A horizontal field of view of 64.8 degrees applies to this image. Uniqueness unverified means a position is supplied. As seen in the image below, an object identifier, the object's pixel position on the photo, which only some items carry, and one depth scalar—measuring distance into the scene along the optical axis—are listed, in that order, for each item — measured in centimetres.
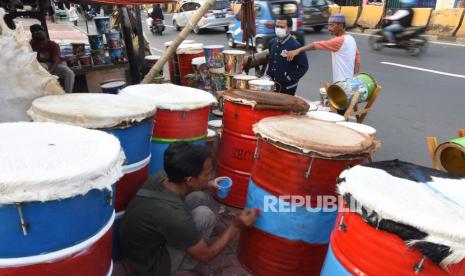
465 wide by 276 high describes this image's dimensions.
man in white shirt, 484
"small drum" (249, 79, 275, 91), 414
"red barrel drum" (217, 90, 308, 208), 320
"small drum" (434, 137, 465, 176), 287
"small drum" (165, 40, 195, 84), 571
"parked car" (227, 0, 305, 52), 1128
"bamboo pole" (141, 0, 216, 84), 431
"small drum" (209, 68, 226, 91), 484
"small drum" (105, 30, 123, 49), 600
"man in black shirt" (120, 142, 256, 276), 214
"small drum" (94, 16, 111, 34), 584
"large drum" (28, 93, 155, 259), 224
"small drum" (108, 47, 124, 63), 613
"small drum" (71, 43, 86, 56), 610
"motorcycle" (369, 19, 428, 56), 1141
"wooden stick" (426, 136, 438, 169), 302
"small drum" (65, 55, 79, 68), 593
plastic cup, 279
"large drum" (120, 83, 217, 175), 293
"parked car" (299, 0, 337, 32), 1501
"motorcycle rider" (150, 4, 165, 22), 1772
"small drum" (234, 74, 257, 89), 449
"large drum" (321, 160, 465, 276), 150
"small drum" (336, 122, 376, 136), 333
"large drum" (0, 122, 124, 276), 142
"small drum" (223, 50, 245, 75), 482
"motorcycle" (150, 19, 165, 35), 1800
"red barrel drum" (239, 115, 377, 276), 227
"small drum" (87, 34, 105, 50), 595
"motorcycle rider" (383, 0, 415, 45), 1173
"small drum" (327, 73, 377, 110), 452
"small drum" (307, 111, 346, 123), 347
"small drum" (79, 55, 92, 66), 598
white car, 1681
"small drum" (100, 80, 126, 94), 443
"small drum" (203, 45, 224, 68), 493
